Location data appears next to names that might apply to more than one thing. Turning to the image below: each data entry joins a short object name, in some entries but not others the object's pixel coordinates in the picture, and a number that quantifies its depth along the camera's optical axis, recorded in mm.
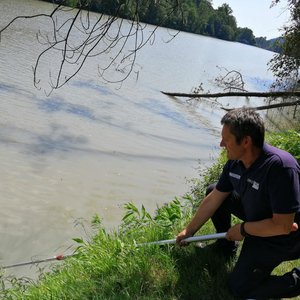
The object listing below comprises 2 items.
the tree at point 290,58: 12920
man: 2803
